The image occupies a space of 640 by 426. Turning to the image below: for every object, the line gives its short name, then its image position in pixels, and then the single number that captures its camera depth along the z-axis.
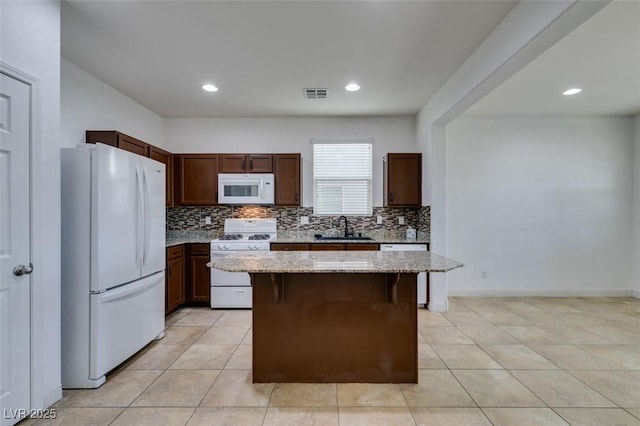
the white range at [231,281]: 4.12
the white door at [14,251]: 1.80
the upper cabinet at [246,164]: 4.47
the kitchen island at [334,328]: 2.37
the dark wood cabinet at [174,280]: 3.79
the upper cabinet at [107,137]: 3.21
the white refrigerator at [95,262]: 2.29
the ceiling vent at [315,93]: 3.70
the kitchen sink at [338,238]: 4.27
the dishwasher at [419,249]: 4.07
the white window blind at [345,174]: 4.81
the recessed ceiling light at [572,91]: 3.66
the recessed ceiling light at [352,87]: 3.56
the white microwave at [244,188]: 4.42
